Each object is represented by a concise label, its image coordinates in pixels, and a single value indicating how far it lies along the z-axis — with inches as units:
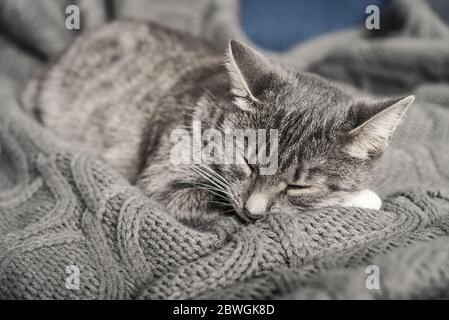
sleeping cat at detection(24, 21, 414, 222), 17.2
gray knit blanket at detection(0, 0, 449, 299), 15.2
